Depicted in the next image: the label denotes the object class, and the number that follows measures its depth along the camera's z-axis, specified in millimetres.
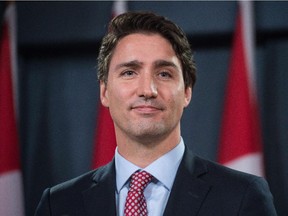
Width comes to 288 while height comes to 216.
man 2433
